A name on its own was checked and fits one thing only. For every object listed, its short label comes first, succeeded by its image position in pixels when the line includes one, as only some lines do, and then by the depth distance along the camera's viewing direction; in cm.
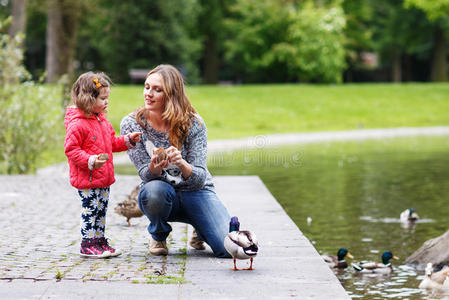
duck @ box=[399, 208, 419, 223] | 1722
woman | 1018
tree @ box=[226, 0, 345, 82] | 7705
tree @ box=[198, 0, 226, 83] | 9095
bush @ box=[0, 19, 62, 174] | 2350
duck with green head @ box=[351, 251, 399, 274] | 1278
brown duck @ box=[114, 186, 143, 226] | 1377
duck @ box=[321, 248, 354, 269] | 1318
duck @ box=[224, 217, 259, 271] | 929
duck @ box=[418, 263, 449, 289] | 1145
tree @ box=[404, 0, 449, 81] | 8766
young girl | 1007
